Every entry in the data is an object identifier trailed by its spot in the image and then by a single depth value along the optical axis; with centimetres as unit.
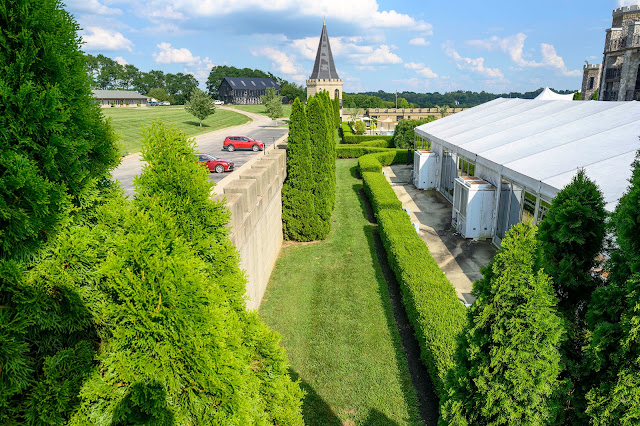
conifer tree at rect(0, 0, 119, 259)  249
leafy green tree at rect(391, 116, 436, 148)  3397
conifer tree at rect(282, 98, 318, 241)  1338
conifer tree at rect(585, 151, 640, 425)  298
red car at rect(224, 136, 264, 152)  3475
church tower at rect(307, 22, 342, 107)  7062
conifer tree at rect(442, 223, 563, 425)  332
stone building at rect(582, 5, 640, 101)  4306
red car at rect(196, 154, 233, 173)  2424
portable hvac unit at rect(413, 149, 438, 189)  2162
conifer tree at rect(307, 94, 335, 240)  1409
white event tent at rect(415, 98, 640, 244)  1023
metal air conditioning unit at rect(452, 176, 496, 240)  1366
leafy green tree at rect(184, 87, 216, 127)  5009
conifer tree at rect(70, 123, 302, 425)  253
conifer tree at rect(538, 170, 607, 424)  356
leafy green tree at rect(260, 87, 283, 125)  5631
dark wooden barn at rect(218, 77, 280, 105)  10538
